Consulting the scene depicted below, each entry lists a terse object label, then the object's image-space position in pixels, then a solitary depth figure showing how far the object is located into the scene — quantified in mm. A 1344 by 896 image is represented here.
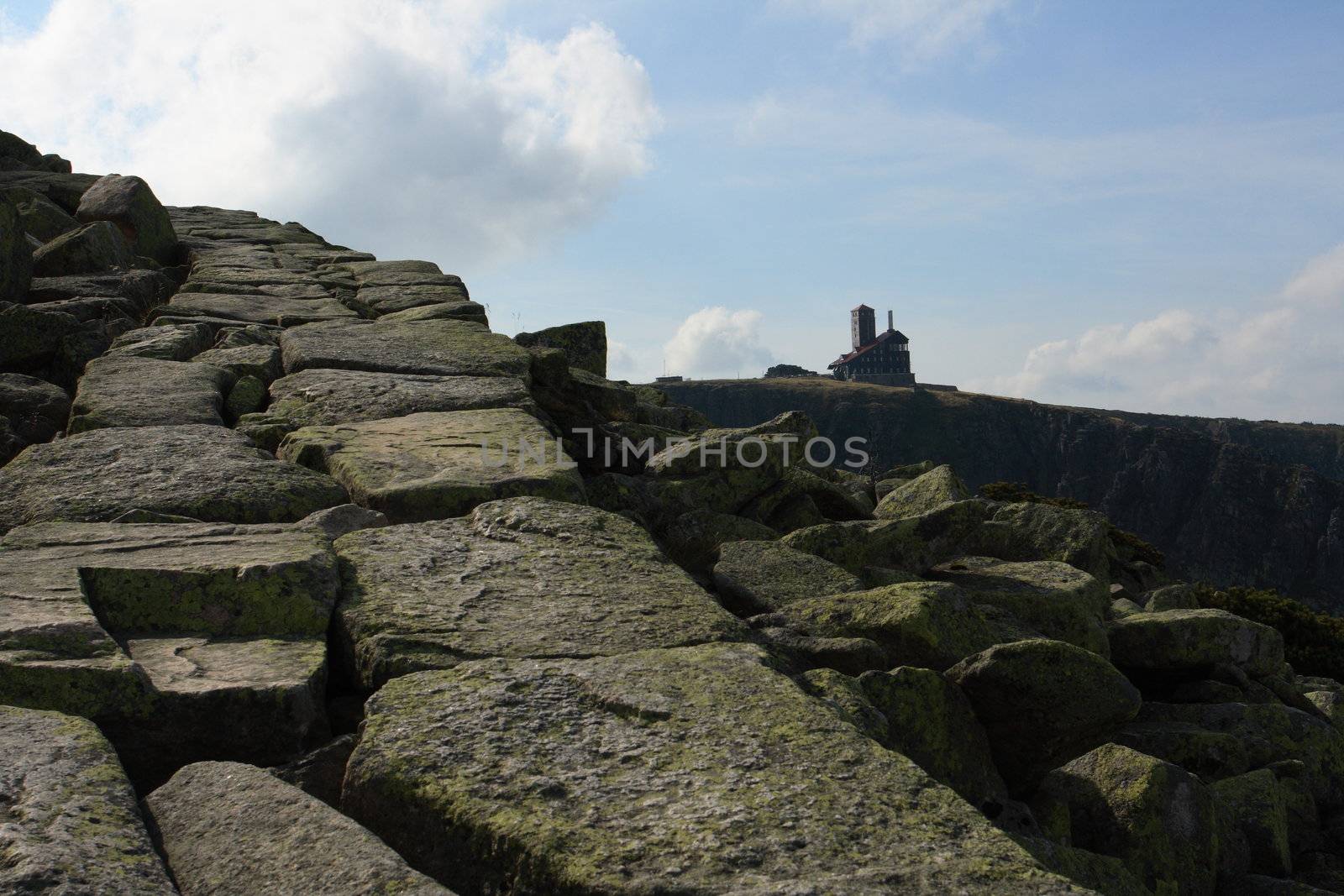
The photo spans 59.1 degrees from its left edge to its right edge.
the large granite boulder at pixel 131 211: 14055
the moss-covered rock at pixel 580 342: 12930
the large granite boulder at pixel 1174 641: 7184
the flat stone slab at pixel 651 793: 2688
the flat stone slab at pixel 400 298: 12234
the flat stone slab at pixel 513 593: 4086
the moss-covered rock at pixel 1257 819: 5574
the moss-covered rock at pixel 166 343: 9055
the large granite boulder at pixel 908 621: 5121
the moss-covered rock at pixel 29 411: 7438
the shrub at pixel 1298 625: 14273
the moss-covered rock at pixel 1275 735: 6652
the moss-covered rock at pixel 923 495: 8719
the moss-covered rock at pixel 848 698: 4039
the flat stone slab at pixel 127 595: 3531
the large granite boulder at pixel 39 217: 13828
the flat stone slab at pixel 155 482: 5633
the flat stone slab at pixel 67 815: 2527
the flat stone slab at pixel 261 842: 2699
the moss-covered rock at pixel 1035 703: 4707
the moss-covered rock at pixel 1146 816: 4898
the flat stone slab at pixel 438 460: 5848
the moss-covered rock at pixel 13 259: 10516
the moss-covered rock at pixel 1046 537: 8125
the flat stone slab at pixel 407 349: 9016
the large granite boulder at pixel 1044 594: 6445
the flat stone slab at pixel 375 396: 7809
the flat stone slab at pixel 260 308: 11023
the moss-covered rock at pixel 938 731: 4441
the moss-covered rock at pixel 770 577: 5840
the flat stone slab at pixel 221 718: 3512
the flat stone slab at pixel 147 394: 7273
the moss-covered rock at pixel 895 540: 7109
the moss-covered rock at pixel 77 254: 12031
